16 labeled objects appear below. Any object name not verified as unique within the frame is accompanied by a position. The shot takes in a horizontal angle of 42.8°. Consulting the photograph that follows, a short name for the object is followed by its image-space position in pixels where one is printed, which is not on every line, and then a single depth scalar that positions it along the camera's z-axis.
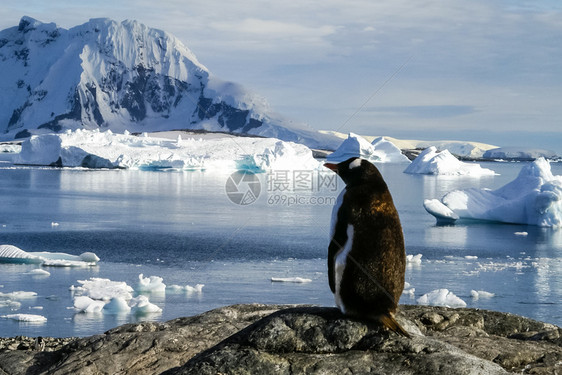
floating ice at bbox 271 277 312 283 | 22.44
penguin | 5.43
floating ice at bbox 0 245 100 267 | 24.47
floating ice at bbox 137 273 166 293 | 19.56
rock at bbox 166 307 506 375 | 5.10
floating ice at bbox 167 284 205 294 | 20.20
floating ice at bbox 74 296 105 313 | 17.30
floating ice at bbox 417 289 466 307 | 18.10
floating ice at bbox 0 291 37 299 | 18.80
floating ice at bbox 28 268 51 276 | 22.50
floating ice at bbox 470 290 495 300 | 20.73
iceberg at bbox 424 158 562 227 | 37.25
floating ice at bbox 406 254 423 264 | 27.22
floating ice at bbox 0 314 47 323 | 16.25
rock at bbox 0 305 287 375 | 7.20
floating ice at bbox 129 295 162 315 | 17.17
